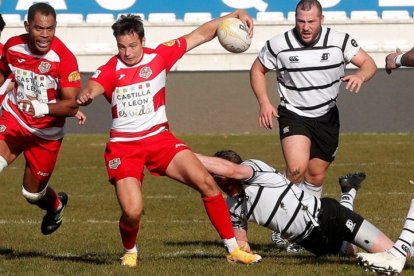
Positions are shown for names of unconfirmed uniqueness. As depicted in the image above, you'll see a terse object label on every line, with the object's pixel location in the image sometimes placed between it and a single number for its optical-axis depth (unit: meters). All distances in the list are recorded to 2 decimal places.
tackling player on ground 17.77
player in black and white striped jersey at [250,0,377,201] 20.25
